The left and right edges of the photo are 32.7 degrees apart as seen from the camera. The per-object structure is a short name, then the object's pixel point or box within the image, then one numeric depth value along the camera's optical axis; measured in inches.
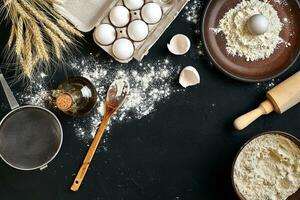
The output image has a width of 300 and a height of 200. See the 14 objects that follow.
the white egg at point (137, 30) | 58.6
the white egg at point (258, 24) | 59.2
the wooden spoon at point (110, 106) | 61.9
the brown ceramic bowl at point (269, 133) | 57.7
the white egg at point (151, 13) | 58.4
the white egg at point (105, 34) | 59.2
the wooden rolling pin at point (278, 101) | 58.9
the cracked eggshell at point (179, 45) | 61.0
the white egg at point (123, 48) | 58.8
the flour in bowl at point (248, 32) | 61.1
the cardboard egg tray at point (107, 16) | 60.3
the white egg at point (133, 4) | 58.8
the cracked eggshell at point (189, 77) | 61.0
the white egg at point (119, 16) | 58.9
